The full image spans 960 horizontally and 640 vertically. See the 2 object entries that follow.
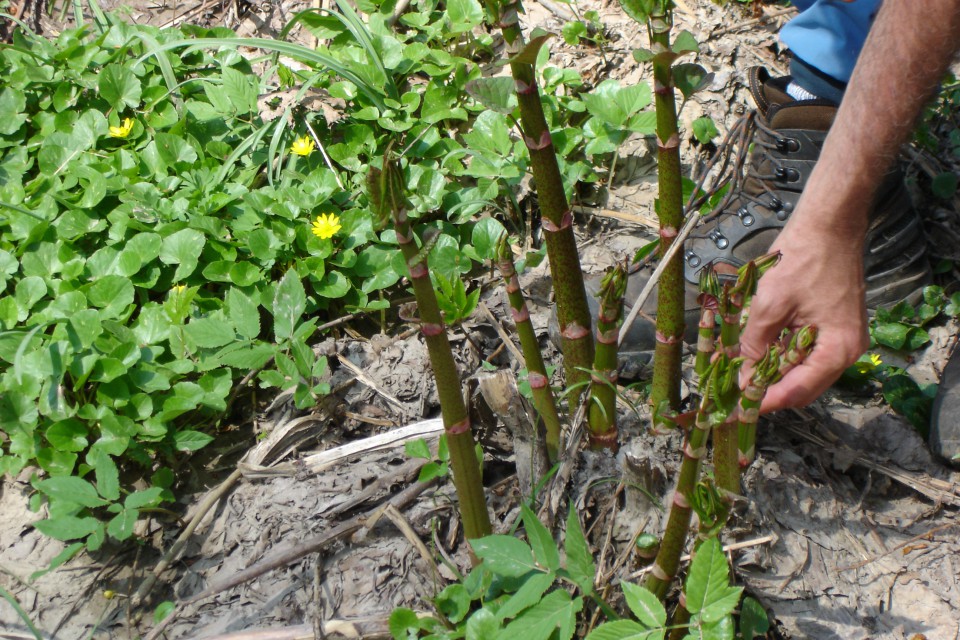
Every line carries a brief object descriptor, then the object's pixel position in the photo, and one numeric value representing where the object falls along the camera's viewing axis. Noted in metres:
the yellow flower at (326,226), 1.90
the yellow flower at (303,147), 1.98
